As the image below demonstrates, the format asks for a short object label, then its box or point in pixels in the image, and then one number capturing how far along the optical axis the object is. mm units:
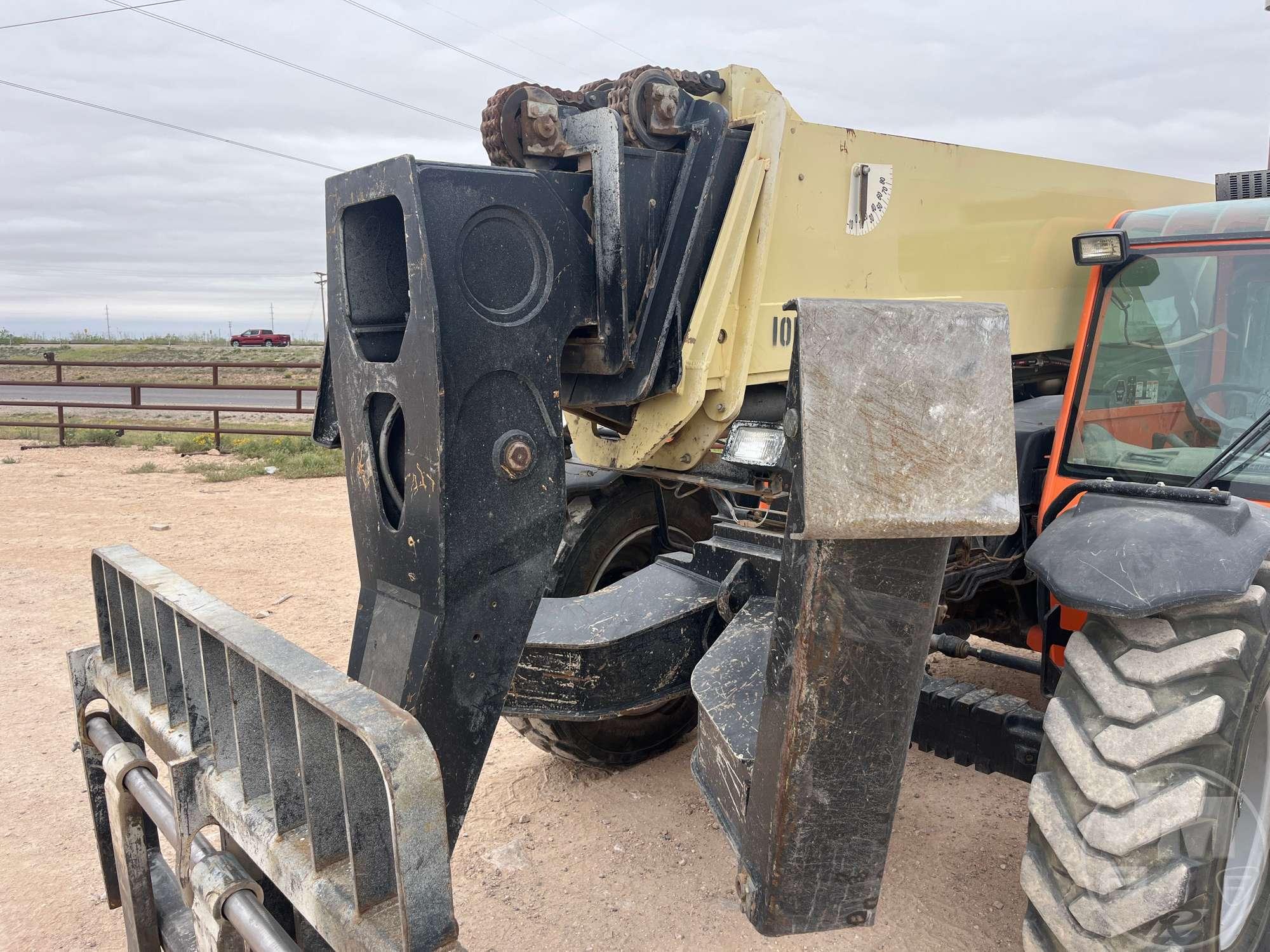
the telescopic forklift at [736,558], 1819
